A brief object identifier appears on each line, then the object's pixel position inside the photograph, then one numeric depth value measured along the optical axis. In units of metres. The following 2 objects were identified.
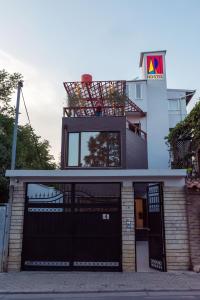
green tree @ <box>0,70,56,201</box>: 20.95
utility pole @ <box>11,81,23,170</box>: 12.26
